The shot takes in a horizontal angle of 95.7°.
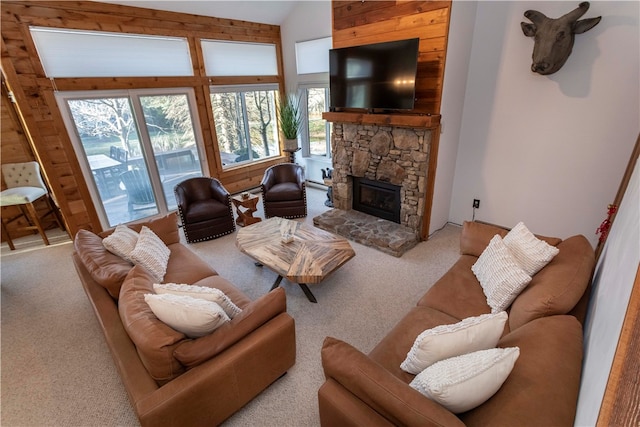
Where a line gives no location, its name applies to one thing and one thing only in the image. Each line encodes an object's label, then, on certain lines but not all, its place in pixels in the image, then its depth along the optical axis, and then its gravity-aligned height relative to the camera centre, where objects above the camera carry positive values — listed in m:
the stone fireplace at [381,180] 3.49 -1.03
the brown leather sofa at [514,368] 1.05 -1.07
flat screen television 3.11 +0.27
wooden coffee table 2.48 -1.32
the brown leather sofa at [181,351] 1.41 -1.25
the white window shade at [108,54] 3.38 +0.69
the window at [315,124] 5.24 -0.40
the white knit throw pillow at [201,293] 1.68 -1.01
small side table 4.23 -1.41
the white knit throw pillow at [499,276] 1.81 -1.13
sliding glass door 3.80 -0.49
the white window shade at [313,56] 4.79 +0.75
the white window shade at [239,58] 4.68 +0.76
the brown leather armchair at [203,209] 3.82 -1.28
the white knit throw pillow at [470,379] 1.08 -1.01
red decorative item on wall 2.42 -1.07
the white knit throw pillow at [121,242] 2.25 -0.99
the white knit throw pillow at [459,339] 1.31 -1.04
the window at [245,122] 5.08 -0.30
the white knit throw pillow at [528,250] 1.83 -0.98
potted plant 5.26 -0.30
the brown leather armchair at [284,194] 4.28 -1.25
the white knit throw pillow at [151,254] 2.30 -1.13
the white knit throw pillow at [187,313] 1.48 -0.99
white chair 3.74 -0.93
